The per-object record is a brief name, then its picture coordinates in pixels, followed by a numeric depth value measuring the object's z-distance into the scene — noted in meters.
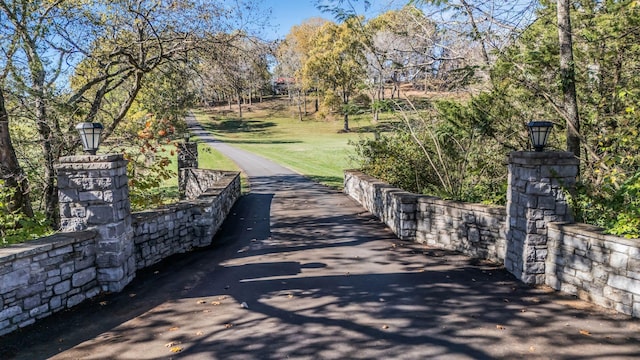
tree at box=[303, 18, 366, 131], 40.97
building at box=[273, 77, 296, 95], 59.03
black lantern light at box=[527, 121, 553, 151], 6.20
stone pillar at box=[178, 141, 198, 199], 16.85
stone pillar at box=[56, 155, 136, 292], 6.36
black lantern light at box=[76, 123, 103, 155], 6.32
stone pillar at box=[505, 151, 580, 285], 6.12
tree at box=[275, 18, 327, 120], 53.78
